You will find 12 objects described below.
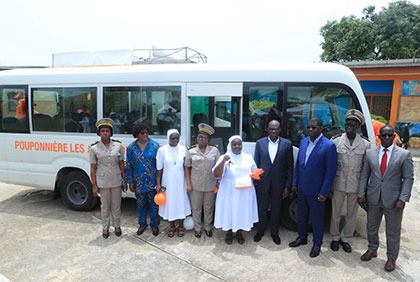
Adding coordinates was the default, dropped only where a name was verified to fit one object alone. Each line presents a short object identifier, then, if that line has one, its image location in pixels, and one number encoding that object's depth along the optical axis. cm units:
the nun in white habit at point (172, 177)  429
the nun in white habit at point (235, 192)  405
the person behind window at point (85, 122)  510
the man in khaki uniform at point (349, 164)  376
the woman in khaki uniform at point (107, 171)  420
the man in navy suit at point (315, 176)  373
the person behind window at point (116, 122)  500
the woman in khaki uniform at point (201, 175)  418
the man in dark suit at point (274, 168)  405
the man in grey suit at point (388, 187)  338
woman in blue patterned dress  423
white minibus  434
